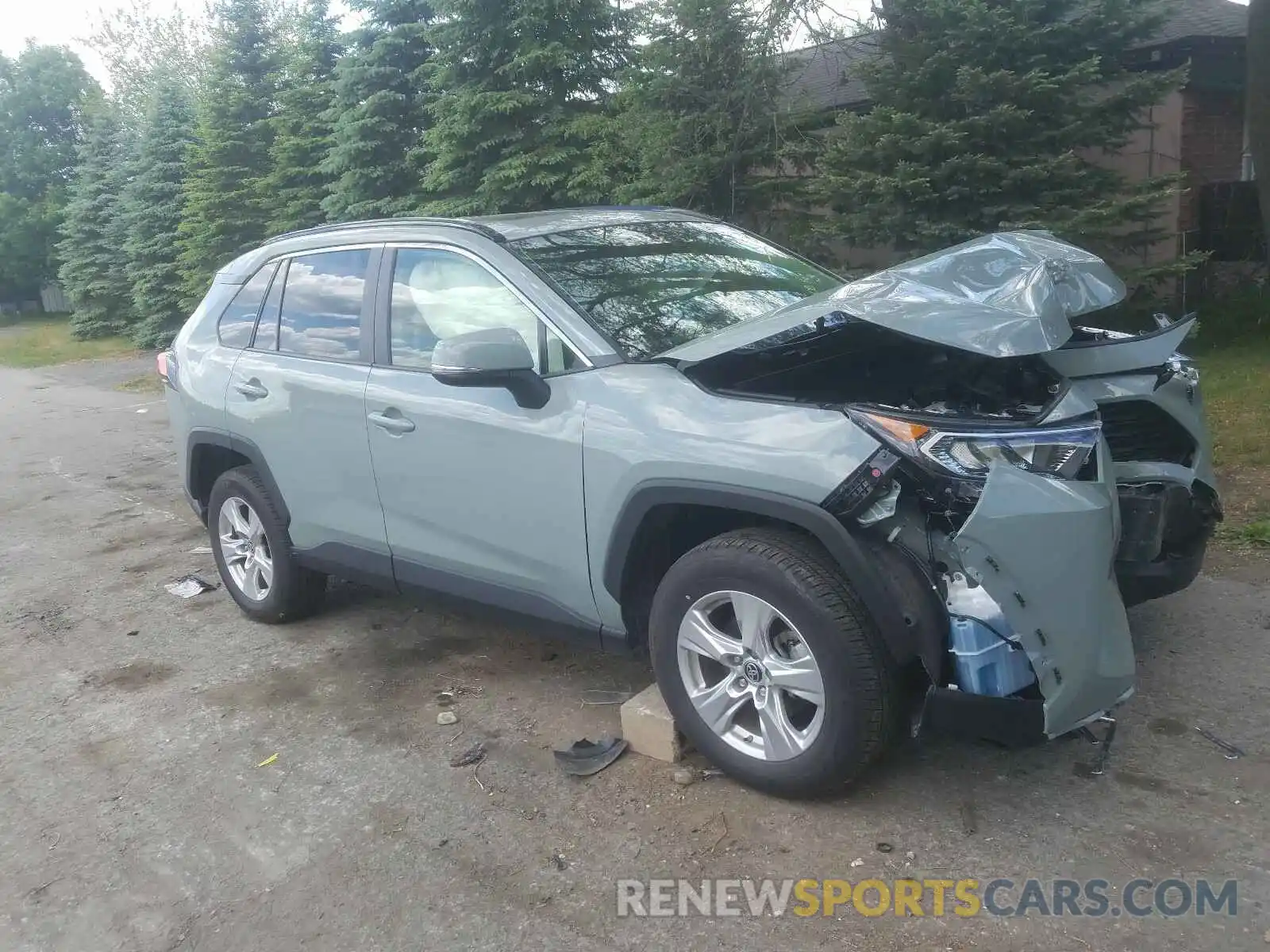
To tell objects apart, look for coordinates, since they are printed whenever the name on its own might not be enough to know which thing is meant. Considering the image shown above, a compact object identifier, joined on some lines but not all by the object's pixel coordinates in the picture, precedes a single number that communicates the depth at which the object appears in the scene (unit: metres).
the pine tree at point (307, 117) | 18.48
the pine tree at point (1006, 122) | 8.91
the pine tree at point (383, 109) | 15.11
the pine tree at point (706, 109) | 10.37
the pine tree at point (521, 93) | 12.28
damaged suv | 3.12
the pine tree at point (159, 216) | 23.14
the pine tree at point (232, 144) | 20.75
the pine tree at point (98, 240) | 25.98
